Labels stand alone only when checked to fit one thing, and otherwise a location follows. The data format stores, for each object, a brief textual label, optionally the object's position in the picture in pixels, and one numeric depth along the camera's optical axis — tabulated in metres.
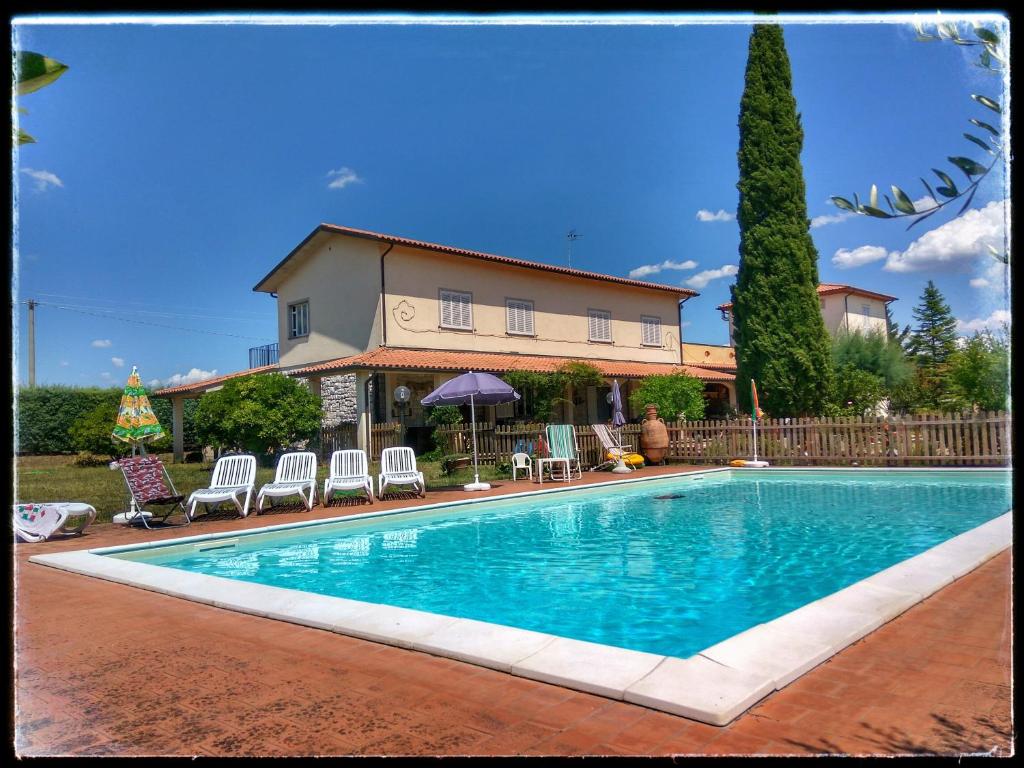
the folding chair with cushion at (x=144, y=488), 9.98
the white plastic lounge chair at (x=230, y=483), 10.58
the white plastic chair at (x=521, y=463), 15.77
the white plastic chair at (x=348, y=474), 11.91
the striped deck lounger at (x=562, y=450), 15.28
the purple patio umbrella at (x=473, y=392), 14.05
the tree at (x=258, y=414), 18.89
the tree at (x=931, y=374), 19.98
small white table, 14.87
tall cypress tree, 21.95
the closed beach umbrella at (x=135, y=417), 11.81
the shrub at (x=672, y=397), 20.27
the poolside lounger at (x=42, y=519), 8.96
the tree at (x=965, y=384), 14.80
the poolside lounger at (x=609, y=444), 17.38
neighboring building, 33.22
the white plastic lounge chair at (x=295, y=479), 11.27
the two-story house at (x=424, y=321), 22.30
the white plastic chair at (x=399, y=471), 12.44
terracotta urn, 18.88
